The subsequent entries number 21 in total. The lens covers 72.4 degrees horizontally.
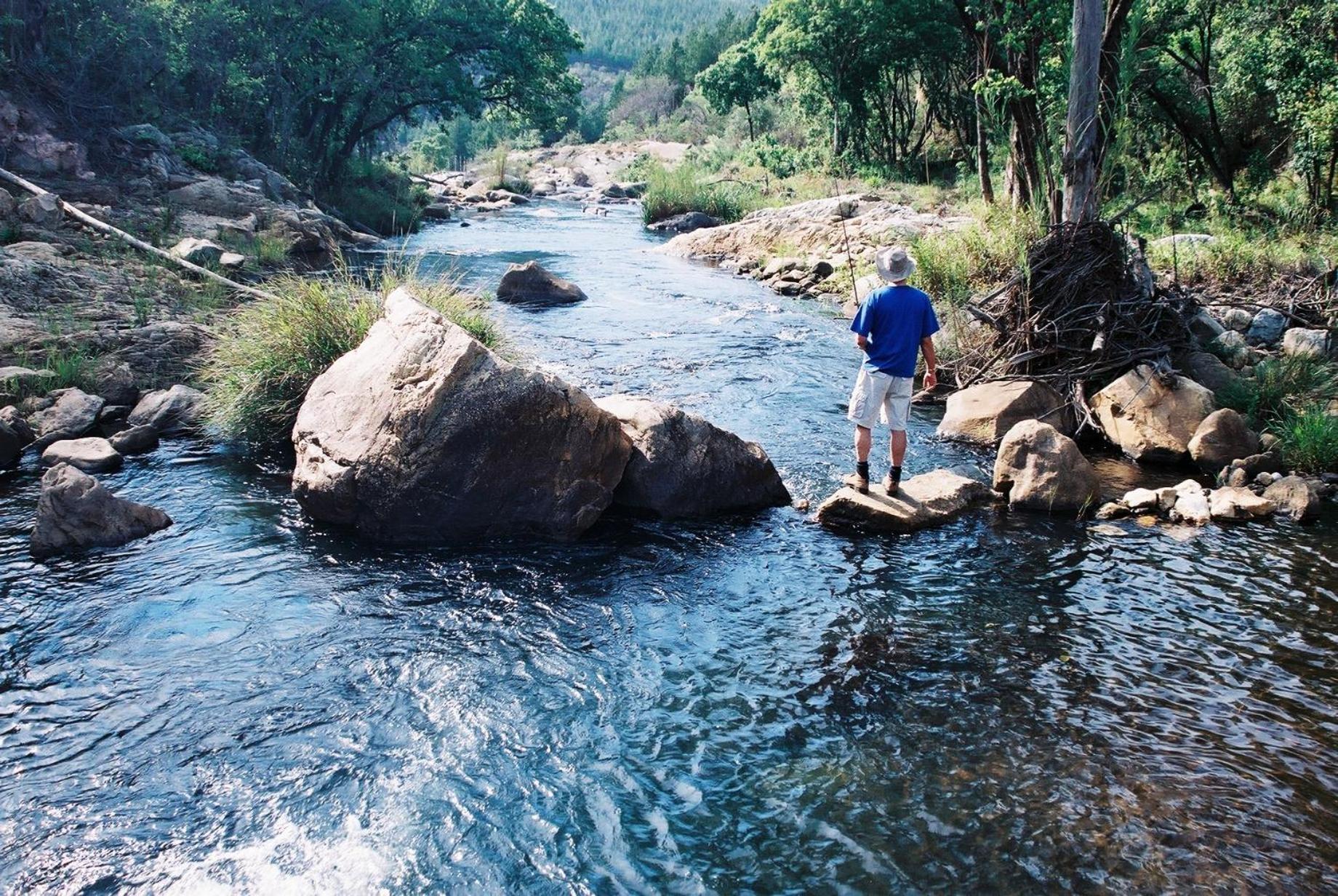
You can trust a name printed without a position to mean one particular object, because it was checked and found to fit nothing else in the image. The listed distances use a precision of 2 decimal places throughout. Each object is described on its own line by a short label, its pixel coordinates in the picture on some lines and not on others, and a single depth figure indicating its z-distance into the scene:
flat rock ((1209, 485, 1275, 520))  6.75
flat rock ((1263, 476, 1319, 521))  6.73
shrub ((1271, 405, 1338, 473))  7.52
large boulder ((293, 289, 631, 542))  6.24
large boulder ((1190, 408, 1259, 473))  7.69
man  6.83
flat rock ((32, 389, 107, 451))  8.07
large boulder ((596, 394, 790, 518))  6.90
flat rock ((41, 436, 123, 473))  7.48
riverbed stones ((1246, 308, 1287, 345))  9.71
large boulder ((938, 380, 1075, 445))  8.62
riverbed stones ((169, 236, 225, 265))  12.88
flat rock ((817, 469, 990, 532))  6.71
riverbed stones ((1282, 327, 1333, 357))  8.86
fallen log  11.60
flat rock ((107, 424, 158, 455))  7.94
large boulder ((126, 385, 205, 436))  8.43
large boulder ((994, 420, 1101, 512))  6.99
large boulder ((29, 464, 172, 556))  6.04
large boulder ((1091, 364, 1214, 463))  7.95
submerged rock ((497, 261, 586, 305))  15.35
